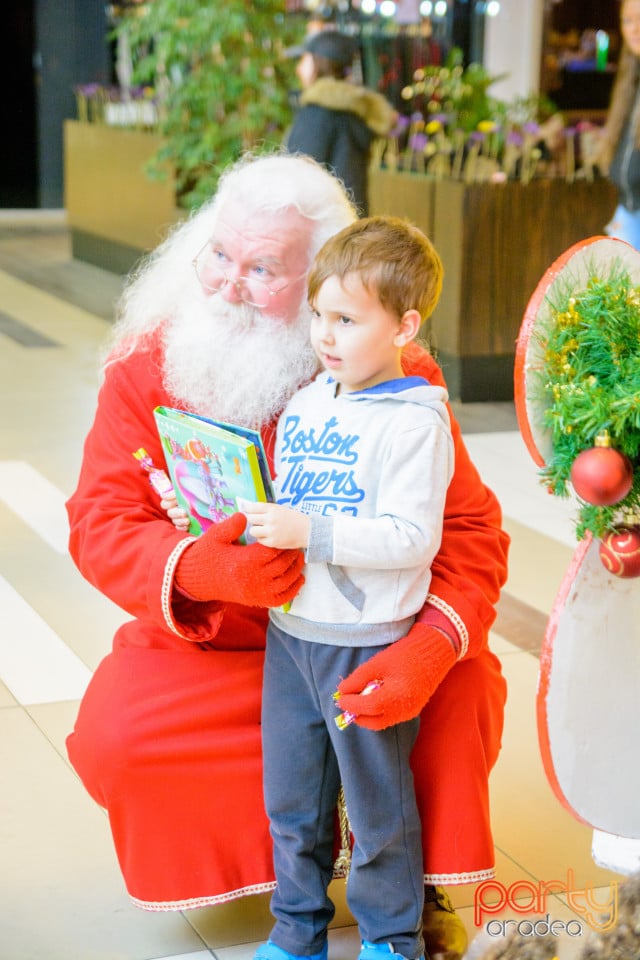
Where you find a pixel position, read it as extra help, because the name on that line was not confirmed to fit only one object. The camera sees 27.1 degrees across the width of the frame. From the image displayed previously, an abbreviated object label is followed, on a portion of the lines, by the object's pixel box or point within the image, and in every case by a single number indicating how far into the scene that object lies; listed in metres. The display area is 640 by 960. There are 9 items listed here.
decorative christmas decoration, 1.58
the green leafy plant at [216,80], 8.99
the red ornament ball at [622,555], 1.65
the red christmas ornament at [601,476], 1.57
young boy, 1.93
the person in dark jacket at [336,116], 6.73
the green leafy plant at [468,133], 6.73
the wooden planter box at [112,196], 9.70
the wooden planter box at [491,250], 6.55
